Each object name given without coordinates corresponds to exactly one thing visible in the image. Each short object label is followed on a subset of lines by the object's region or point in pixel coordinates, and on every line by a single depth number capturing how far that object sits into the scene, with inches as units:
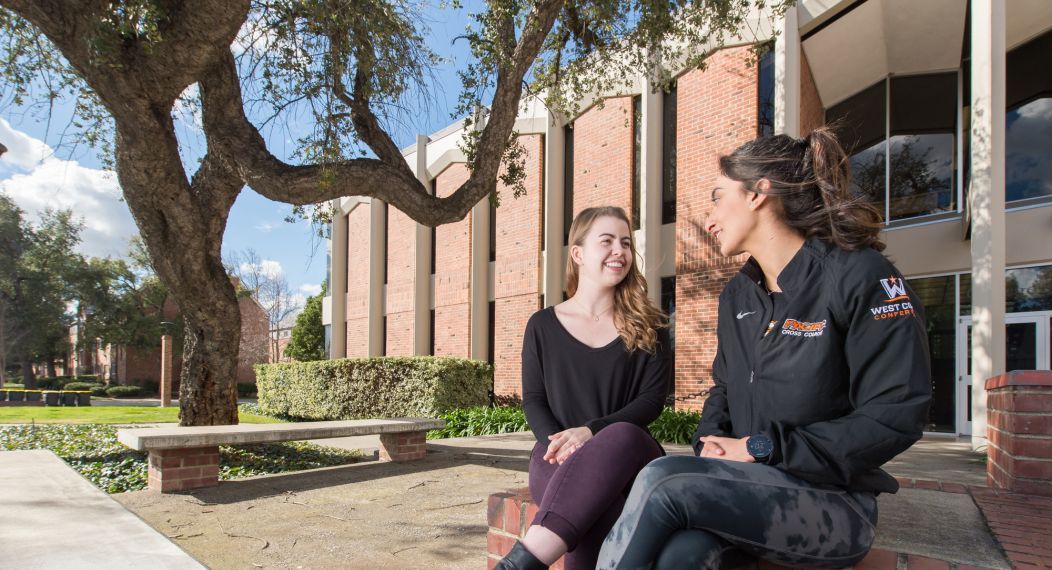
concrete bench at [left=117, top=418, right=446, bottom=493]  214.9
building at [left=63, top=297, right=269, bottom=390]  1486.2
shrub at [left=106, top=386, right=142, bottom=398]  1378.0
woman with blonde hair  83.5
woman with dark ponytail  65.5
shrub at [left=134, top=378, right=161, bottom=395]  1503.6
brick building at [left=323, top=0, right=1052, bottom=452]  365.1
